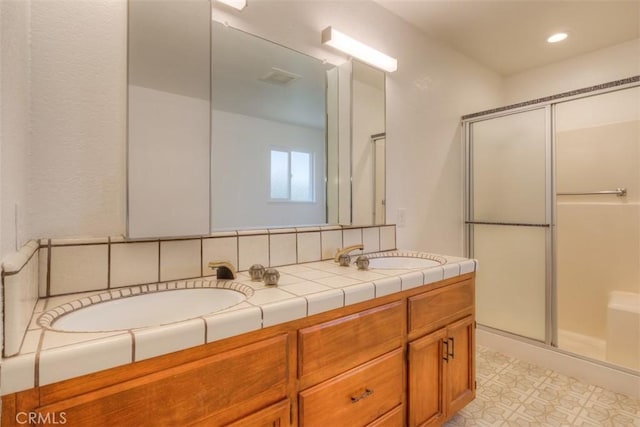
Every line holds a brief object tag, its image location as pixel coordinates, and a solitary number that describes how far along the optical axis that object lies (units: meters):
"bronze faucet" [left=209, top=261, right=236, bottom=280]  1.18
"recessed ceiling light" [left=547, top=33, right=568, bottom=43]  2.28
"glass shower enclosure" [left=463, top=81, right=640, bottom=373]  2.22
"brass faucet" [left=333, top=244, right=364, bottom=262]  1.51
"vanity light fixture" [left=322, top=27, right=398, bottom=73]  1.65
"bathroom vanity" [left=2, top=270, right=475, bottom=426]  0.65
